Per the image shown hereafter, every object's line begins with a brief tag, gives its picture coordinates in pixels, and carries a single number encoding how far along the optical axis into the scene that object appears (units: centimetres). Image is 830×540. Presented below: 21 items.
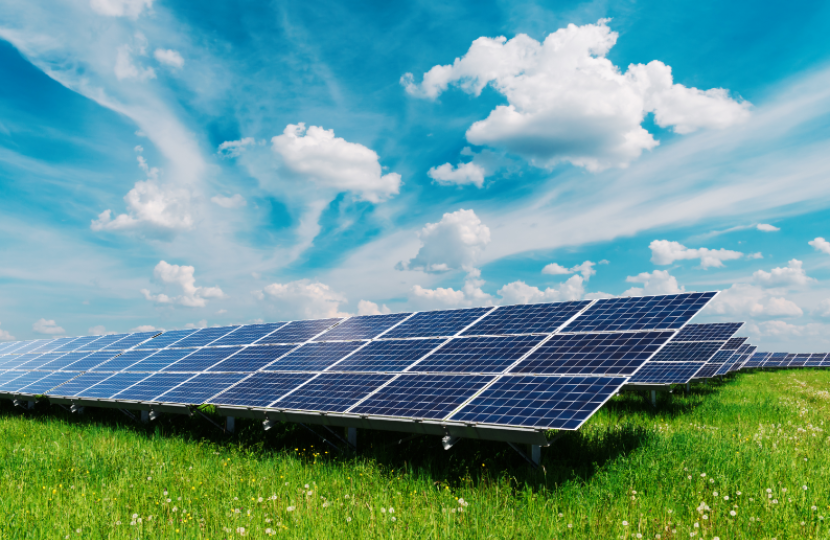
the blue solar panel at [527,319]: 1429
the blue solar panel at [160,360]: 1996
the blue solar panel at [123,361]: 2169
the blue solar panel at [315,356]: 1531
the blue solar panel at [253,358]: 1688
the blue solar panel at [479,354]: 1212
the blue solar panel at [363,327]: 1791
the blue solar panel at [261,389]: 1306
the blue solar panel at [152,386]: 1585
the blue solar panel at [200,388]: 1440
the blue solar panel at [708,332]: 3244
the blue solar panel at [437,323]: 1601
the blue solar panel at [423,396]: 1023
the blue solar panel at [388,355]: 1370
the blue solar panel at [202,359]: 1834
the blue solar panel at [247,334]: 2133
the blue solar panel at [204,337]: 2309
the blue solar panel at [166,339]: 2498
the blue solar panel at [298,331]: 1970
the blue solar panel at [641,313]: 1283
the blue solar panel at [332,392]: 1170
